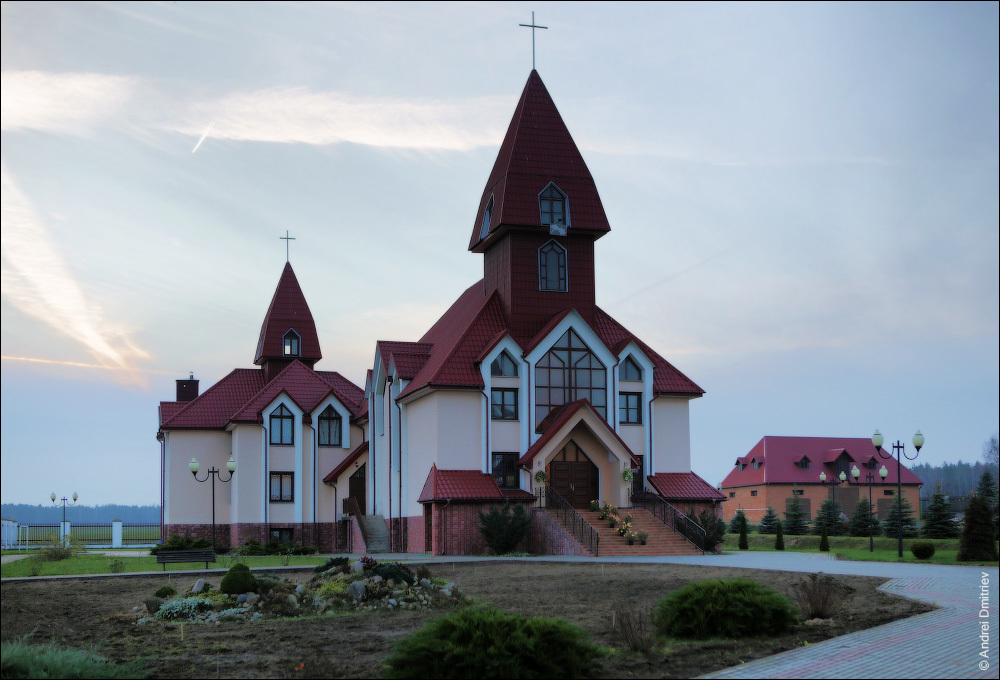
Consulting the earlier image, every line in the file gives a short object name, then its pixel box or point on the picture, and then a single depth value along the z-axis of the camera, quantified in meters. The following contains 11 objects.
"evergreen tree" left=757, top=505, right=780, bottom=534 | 58.57
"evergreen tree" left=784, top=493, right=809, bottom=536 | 53.78
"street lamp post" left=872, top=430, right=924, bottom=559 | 29.80
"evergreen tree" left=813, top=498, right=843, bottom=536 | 51.47
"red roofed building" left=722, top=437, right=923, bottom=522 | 74.25
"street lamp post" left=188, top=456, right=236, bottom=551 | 36.00
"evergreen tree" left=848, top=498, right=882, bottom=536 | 48.38
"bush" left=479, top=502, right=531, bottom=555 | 32.78
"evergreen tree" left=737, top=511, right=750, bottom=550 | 41.94
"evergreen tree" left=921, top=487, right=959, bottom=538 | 40.22
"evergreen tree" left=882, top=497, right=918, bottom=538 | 44.34
